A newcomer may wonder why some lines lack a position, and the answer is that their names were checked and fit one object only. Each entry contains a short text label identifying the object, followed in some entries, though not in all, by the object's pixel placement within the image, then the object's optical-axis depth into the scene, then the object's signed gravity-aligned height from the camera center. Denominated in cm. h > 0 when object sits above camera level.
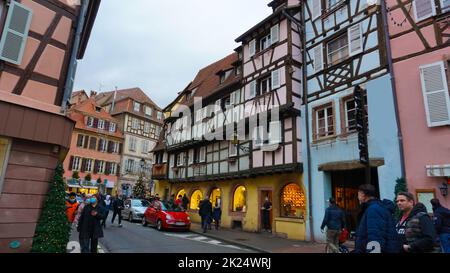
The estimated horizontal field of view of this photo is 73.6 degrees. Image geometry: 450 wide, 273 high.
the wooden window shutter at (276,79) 1507 +603
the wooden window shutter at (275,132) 1484 +335
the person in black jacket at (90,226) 763 -79
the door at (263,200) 1545 -4
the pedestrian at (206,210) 1587 -64
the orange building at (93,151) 3591 +545
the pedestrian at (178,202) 1722 -36
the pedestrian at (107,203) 1500 -41
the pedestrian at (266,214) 1537 -72
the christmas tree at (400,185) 952 +59
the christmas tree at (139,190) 3444 +66
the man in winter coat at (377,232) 370 -35
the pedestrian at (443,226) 614 -42
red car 1508 -106
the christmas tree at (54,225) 744 -79
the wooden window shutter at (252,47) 1757 +877
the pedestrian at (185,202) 2116 -33
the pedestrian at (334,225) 905 -67
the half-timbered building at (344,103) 1074 +398
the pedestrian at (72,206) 941 -40
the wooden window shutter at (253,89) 1681 +605
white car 1912 -84
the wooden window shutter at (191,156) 2281 +310
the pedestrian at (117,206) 1634 -58
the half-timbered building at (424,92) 908 +359
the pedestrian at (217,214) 1722 -90
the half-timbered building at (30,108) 712 +205
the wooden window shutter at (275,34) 1588 +870
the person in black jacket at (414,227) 378 -30
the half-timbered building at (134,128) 4212 +995
